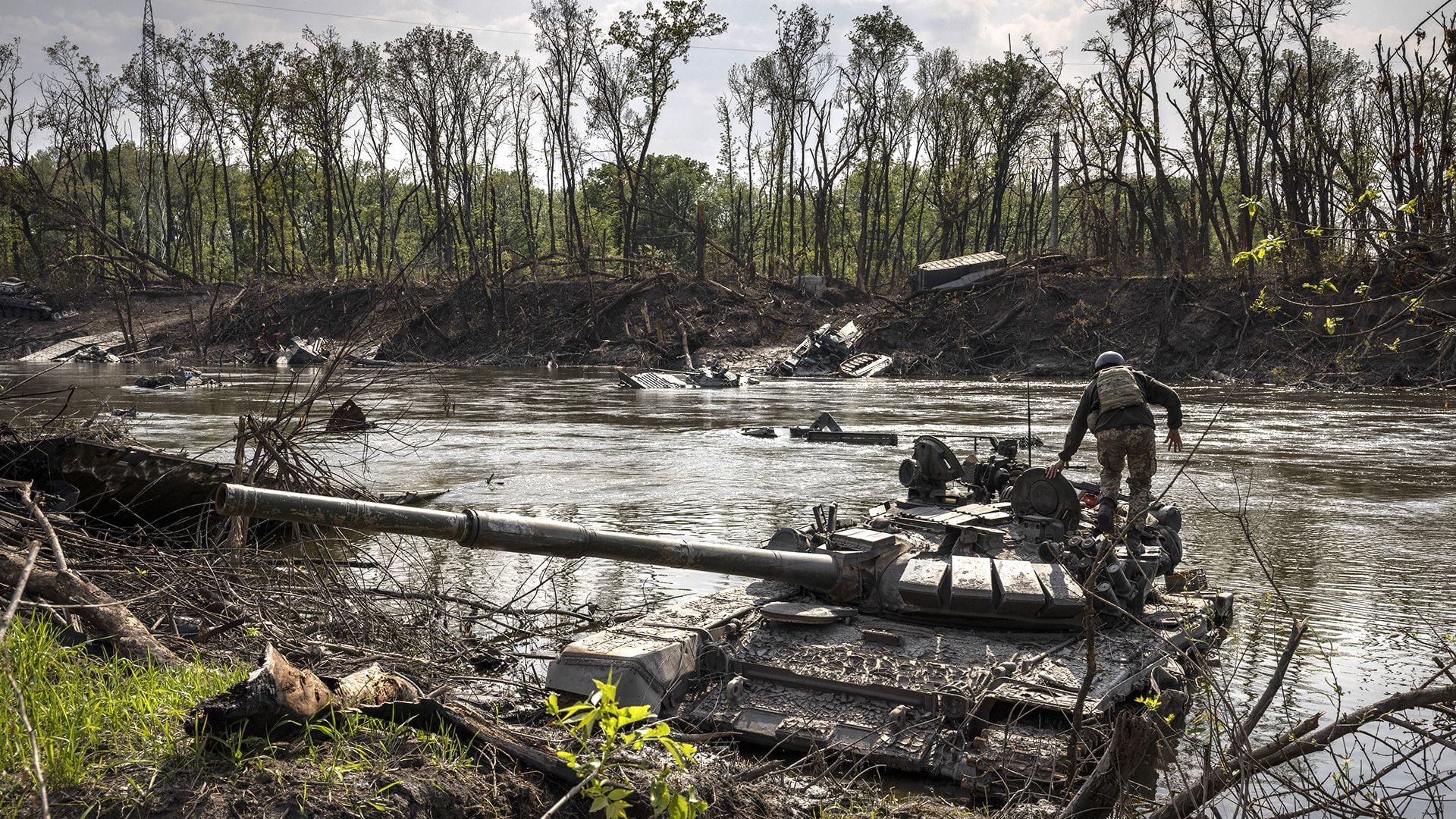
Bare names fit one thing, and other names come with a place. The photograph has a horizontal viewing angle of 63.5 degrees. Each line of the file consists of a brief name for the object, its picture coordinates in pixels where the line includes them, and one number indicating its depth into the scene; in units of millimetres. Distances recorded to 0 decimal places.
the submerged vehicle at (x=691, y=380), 37562
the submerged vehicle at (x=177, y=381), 34344
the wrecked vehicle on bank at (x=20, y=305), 53375
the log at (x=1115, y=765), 4812
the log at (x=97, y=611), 6027
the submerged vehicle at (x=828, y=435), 23078
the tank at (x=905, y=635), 6121
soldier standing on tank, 11531
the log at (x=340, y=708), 4488
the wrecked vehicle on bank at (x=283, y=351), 45281
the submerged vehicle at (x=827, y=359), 42094
